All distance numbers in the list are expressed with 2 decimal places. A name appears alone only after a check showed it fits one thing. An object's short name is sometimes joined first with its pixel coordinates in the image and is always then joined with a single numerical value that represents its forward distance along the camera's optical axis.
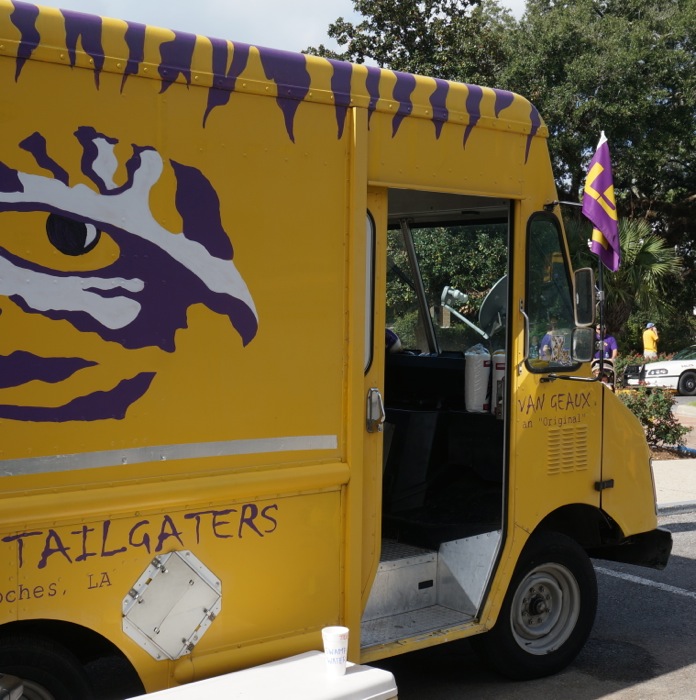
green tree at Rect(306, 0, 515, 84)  18.08
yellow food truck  3.48
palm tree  16.97
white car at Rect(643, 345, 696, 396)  24.38
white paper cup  3.83
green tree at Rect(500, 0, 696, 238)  21.95
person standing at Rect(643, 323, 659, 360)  24.23
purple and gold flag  5.17
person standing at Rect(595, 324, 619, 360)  15.55
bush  13.57
